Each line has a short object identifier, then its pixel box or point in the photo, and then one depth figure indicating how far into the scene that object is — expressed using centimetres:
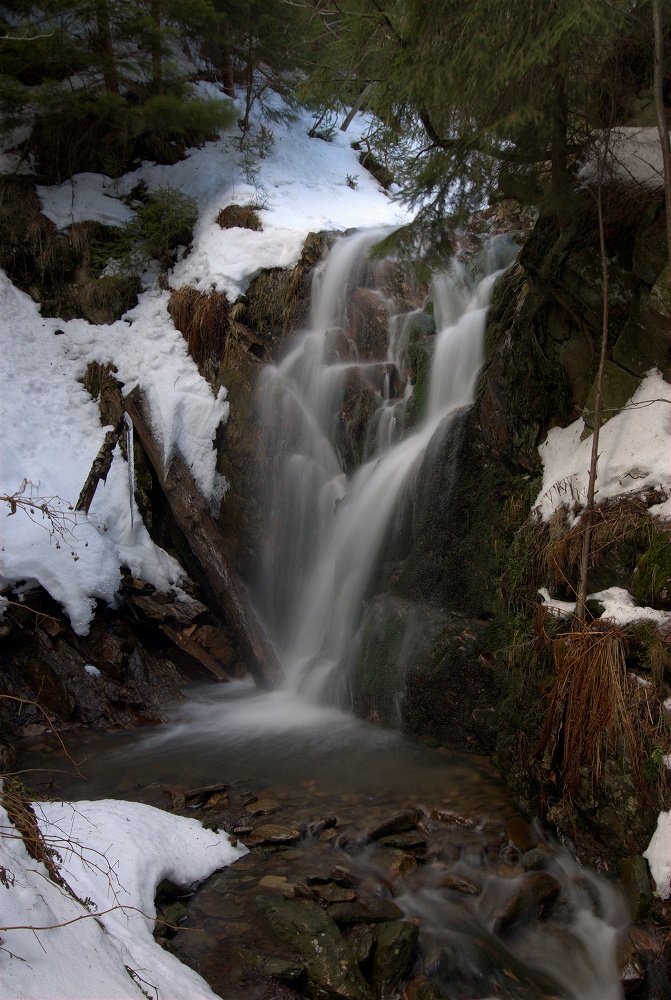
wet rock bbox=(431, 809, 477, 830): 415
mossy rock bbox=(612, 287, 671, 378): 459
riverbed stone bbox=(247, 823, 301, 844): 400
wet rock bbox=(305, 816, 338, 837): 411
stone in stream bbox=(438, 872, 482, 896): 363
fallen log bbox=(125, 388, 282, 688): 725
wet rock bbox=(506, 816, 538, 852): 394
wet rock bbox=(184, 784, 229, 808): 450
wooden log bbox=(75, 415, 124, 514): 740
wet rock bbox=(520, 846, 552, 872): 377
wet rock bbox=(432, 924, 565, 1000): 303
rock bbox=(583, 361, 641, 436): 482
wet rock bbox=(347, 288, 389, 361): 836
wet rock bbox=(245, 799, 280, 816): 436
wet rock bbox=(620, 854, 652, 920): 324
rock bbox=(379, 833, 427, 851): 397
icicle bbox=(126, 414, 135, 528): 799
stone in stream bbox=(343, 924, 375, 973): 305
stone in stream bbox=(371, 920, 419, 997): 296
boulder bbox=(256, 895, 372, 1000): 286
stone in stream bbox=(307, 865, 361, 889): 357
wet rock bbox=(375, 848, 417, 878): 375
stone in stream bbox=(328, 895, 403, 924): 329
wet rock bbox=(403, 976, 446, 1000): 292
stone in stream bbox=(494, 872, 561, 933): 345
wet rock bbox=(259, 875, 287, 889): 354
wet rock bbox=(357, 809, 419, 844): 404
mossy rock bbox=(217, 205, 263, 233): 1024
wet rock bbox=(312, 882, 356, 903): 343
